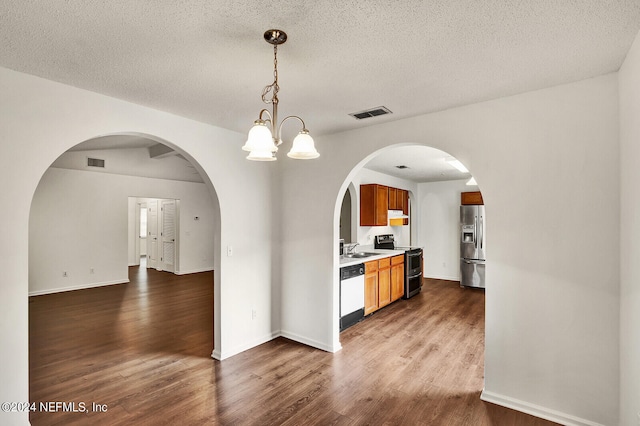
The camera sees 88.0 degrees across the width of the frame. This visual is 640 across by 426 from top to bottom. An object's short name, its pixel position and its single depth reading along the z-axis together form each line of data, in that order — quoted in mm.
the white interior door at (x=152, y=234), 9969
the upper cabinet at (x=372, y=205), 6375
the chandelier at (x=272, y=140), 1808
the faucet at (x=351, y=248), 6031
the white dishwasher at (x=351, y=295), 4445
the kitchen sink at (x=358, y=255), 5585
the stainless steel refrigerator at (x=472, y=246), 7148
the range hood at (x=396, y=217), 7160
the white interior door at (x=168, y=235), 9242
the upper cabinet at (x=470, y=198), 7496
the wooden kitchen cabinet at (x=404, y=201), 7637
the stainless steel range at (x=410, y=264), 6234
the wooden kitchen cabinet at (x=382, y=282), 5060
